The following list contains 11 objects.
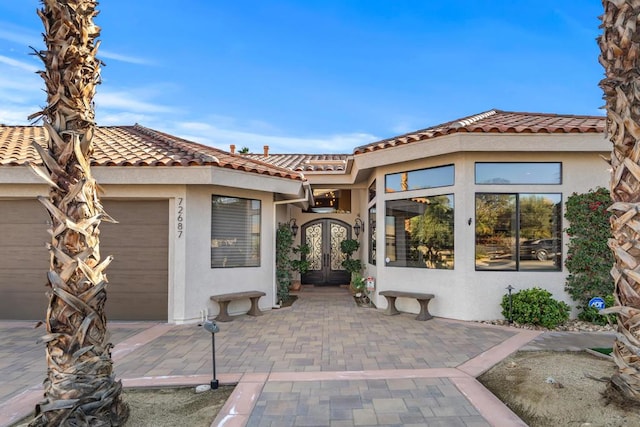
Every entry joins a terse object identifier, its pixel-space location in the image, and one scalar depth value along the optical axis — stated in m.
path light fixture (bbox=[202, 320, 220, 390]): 4.25
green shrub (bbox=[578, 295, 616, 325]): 7.22
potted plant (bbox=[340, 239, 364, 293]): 11.30
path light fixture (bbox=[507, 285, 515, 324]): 7.38
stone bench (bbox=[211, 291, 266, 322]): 7.97
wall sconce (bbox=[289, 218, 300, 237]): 13.26
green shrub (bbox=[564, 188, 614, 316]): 7.37
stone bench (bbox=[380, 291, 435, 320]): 7.98
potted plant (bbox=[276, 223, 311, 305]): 10.02
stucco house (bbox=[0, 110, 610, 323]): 7.58
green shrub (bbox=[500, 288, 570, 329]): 7.12
